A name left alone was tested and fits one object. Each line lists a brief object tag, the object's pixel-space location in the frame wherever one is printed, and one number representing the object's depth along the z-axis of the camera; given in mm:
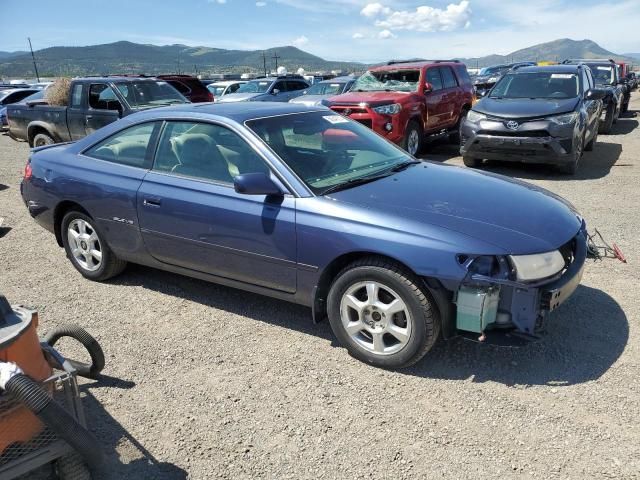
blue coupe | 2986
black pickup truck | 9969
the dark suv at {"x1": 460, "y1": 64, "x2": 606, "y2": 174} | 8148
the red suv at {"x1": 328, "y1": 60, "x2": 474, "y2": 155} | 9469
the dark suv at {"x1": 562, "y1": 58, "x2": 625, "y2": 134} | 13055
